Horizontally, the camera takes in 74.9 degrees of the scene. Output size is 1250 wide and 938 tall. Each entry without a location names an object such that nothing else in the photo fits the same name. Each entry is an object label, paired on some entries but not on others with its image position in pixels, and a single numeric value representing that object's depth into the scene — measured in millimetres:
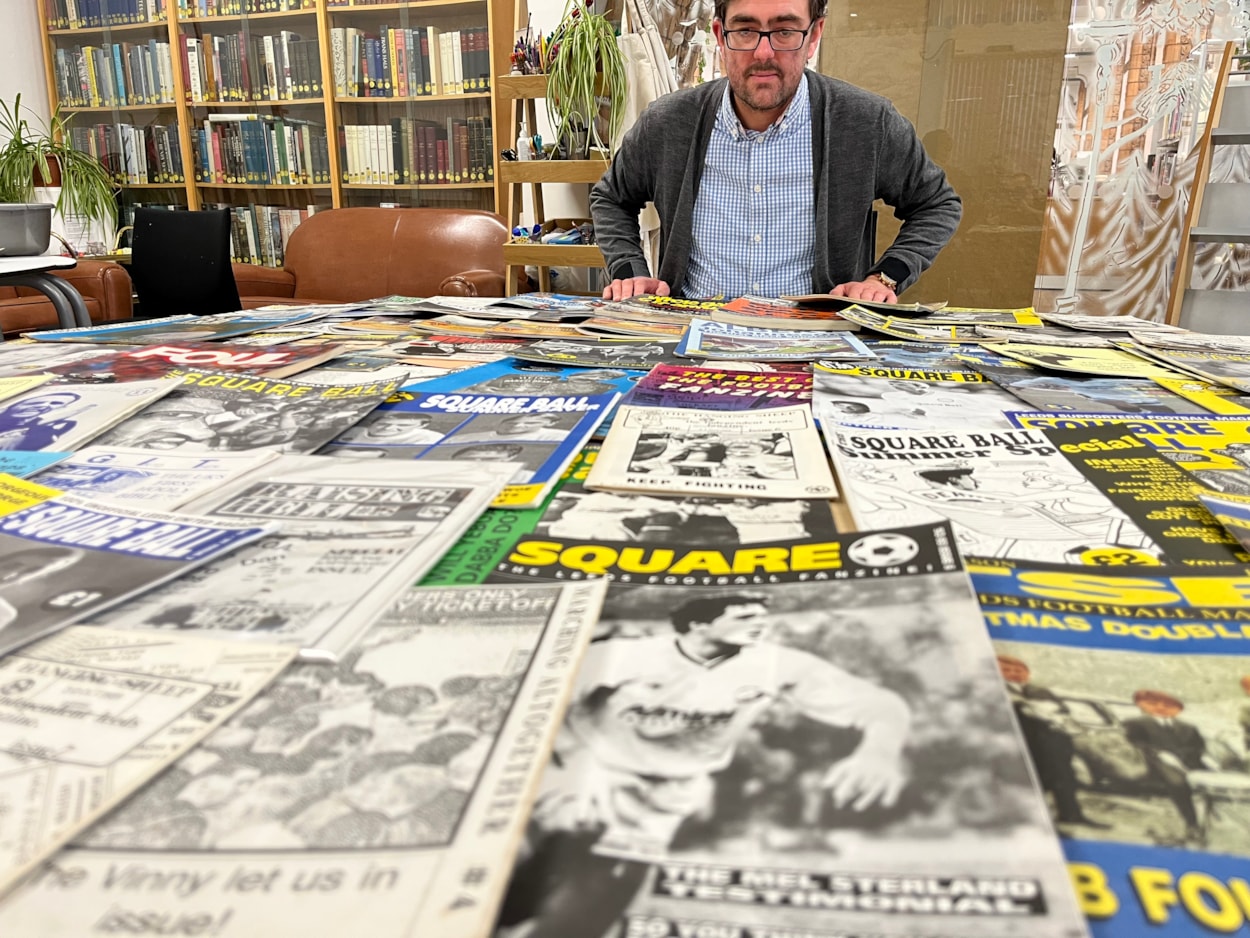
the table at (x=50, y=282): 1831
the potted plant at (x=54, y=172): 2982
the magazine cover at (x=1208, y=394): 727
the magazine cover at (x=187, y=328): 1028
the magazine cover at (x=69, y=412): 614
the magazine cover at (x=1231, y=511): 439
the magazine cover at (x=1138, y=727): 224
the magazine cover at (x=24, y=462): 547
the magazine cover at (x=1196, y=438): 544
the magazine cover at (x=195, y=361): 817
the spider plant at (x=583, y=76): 2412
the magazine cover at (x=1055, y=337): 1038
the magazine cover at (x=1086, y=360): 871
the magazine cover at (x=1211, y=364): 814
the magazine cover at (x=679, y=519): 448
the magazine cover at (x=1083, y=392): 731
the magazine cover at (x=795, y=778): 212
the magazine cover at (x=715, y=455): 518
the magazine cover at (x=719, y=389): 722
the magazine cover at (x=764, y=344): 931
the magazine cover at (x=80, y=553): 363
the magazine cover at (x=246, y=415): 620
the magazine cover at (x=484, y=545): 400
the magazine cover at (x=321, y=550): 353
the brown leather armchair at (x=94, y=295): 2891
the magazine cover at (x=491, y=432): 552
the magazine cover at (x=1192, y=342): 1023
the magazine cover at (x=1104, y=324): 1153
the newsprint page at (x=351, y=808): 209
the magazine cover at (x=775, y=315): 1146
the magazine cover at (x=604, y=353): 889
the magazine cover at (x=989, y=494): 438
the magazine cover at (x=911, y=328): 1088
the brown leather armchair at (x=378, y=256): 3025
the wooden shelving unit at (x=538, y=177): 2582
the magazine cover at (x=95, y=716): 241
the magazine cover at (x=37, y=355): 852
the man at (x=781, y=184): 1694
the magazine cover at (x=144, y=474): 508
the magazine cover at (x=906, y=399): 678
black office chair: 2828
